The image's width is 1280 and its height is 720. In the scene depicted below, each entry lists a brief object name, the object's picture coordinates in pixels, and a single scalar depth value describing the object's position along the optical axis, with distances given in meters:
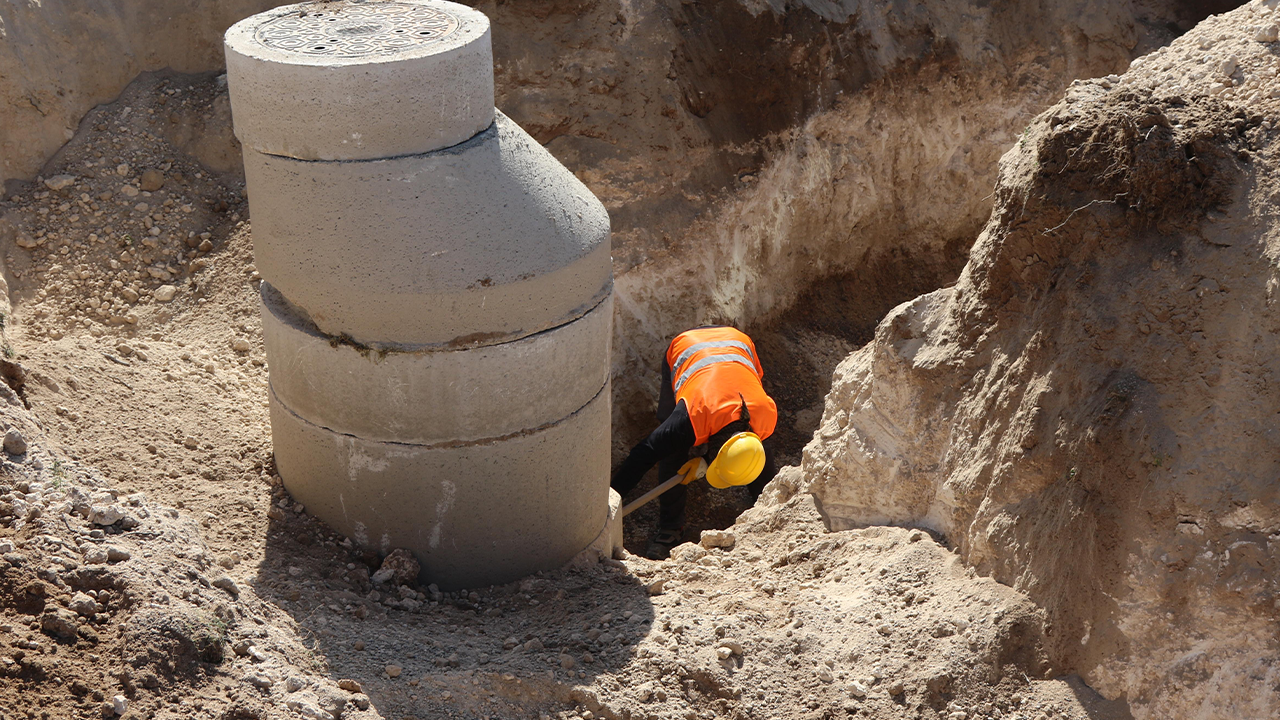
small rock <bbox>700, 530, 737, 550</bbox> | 5.28
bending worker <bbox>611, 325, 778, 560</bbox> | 6.13
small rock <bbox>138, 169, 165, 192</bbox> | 6.57
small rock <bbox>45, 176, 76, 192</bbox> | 6.35
